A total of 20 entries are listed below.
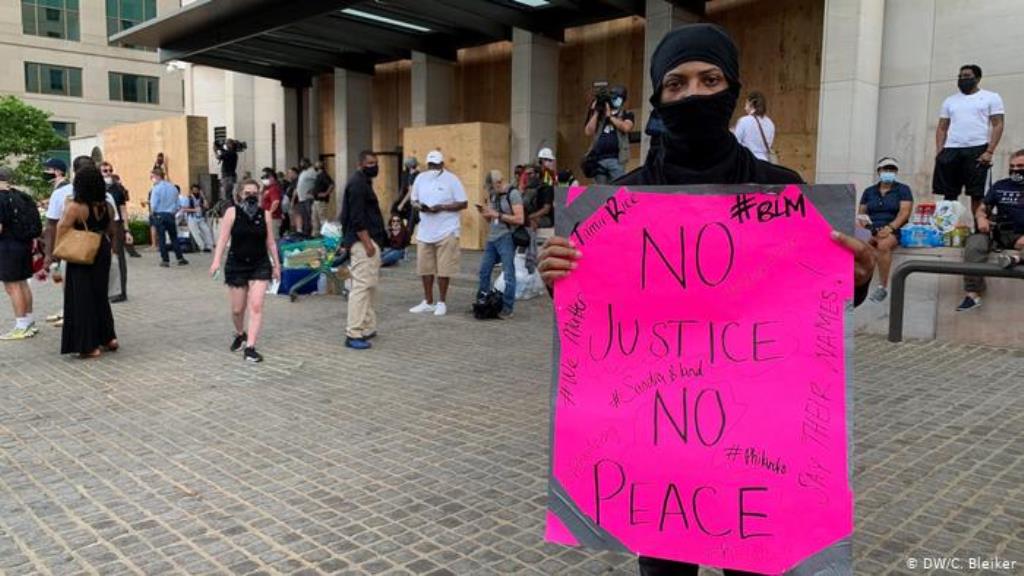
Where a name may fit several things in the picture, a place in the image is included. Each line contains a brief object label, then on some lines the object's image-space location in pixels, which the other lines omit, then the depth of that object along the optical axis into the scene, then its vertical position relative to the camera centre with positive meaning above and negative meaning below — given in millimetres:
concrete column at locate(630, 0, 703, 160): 13945 +3359
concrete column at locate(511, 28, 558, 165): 16516 +2368
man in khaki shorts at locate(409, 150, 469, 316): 9750 -231
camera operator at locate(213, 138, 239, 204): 21844 +1099
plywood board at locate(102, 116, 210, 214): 23234 +1422
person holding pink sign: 2154 +217
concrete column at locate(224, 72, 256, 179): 24812 +2748
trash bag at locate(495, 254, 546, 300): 11109 -1209
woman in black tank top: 7285 -562
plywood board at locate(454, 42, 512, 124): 19188 +2984
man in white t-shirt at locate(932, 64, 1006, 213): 8906 +853
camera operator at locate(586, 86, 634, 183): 8414 +767
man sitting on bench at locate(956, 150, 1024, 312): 7703 -167
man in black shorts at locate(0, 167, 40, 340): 7914 -735
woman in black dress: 7426 -887
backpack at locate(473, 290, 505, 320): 9641 -1338
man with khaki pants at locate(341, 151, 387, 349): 7812 -491
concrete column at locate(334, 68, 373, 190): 21578 +2257
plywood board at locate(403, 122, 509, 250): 16578 +972
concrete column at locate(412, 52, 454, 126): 19203 +2787
